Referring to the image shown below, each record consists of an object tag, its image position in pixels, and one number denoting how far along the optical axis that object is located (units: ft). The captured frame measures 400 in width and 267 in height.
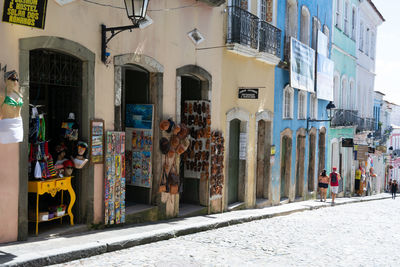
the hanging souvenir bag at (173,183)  34.53
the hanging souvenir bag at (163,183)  33.81
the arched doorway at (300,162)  64.85
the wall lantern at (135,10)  26.48
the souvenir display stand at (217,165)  40.55
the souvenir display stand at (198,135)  39.68
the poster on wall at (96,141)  27.55
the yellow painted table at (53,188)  24.82
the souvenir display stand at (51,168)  24.98
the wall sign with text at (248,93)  42.22
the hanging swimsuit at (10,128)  21.65
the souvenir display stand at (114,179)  28.68
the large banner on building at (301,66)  55.98
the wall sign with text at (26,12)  22.43
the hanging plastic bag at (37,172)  24.64
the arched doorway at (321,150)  73.56
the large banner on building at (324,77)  67.00
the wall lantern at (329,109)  66.03
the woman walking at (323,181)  64.69
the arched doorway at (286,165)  59.52
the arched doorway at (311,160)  68.87
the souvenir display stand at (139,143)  33.60
